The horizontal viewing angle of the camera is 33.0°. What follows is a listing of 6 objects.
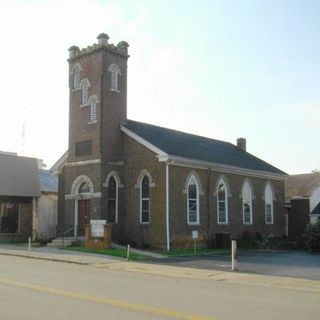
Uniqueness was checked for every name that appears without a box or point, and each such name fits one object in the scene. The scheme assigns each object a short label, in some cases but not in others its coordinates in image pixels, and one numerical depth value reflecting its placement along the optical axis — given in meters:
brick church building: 29.66
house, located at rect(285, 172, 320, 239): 41.59
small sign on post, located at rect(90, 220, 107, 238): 28.23
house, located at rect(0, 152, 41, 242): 35.34
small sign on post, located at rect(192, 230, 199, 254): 28.31
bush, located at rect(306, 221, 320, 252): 31.91
